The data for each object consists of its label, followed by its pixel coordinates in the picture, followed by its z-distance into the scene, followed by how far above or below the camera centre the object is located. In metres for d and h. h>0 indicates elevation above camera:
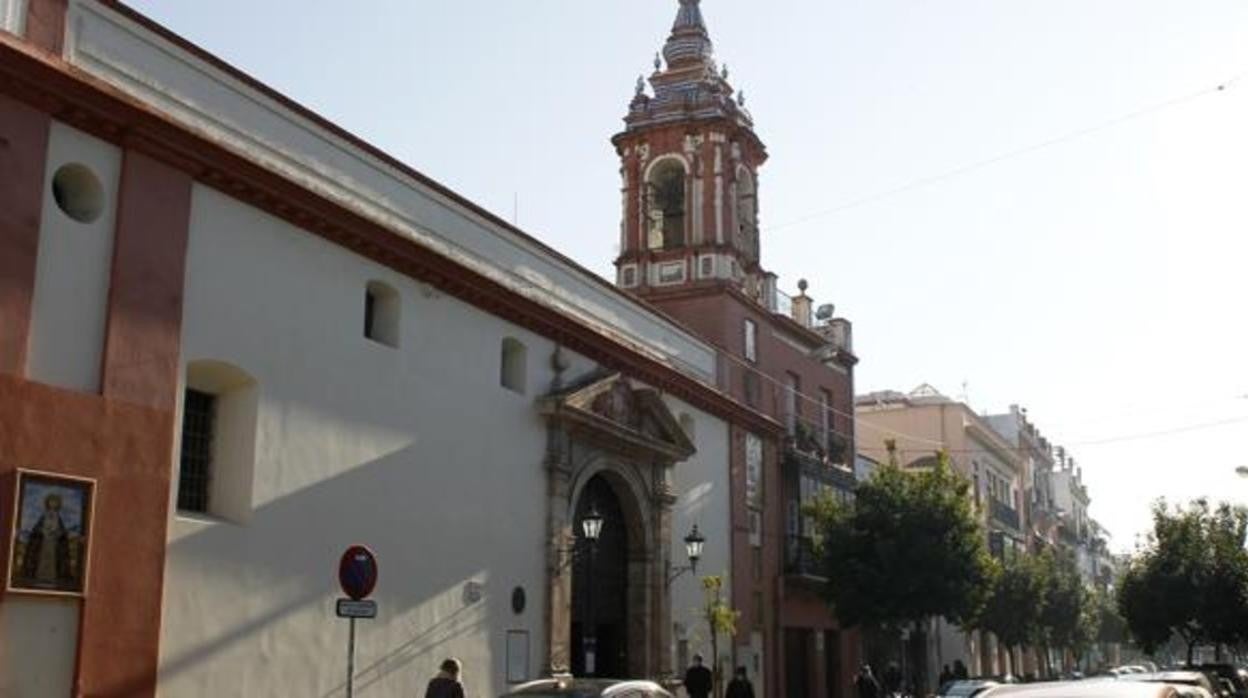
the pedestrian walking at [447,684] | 14.38 -0.45
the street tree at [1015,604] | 44.31 +1.30
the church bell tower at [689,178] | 30.95 +10.94
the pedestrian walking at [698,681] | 22.45 -0.64
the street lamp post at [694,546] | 23.66 +1.70
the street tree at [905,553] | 29.80 +2.00
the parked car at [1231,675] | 24.97 -0.59
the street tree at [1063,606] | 49.97 +1.44
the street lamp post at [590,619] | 23.14 +0.40
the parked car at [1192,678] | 15.73 -0.41
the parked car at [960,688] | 24.95 -0.85
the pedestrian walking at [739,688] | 21.59 -0.73
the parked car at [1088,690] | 6.59 -0.23
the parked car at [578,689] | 12.21 -0.43
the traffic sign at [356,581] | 11.51 +0.52
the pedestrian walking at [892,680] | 30.52 -0.83
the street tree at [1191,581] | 36.28 +1.74
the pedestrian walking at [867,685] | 25.72 -0.81
